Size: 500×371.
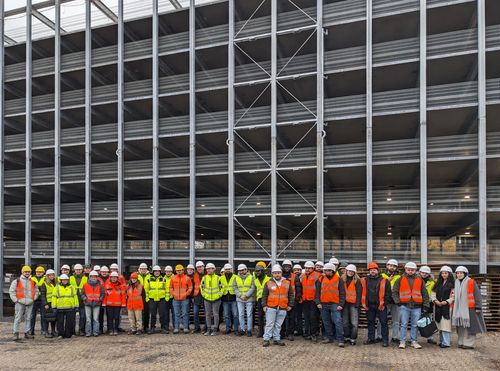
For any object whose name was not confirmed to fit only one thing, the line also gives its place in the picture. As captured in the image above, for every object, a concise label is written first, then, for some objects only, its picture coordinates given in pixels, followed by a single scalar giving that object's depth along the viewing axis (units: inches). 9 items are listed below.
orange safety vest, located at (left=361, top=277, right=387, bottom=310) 366.6
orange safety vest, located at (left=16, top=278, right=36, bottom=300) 431.5
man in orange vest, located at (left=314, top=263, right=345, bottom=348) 372.8
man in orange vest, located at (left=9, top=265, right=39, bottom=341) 430.6
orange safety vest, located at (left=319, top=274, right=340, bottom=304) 373.4
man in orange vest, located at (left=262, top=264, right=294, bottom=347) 377.7
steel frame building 613.9
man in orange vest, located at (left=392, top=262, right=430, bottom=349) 361.1
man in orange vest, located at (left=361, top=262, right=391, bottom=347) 367.9
